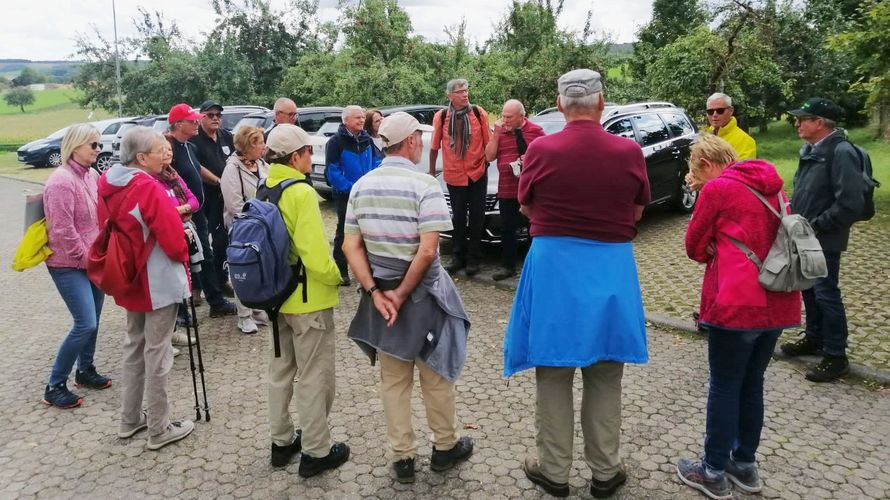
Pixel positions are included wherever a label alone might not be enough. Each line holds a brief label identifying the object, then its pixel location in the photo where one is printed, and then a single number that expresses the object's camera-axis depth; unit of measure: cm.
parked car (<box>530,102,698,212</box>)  918
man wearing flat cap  295
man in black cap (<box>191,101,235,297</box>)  648
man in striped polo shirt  318
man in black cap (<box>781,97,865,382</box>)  437
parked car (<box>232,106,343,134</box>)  1334
